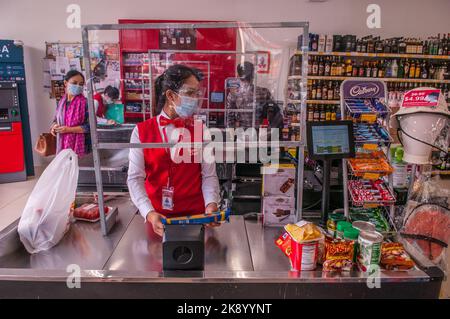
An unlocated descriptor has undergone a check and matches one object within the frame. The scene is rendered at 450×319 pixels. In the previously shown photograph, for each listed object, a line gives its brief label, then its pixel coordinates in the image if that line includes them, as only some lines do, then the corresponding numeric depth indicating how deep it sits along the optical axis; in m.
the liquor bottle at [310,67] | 5.85
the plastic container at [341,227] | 1.37
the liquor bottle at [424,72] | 5.97
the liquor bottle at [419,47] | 5.86
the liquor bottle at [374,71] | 5.98
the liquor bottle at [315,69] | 5.88
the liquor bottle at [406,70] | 5.95
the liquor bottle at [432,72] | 6.00
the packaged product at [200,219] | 1.46
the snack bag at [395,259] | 1.32
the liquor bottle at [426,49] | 5.95
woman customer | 3.54
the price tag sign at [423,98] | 2.11
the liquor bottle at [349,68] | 5.92
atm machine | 5.29
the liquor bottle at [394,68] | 5.93
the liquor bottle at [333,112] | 6.04
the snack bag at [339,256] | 1.29
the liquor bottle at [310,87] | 5.97
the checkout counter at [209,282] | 1.24
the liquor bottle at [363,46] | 5.86
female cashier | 1.65
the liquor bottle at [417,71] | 5.94
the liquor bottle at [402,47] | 5.86
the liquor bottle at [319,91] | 5.98
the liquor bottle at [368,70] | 5.98
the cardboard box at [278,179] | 1.73
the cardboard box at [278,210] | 1.76
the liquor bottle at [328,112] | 6.08
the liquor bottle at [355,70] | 5.97
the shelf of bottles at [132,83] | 5.77
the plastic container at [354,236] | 1.33
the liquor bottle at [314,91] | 5.99
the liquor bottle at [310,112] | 6.14
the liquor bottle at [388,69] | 5.98
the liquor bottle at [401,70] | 5.97
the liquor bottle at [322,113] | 6.09
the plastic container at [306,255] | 1.29
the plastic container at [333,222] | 1.45
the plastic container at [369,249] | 1.26
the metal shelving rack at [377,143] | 2.59
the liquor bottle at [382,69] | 5.99
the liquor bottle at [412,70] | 5.94
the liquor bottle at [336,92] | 5.96
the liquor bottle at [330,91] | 5.97
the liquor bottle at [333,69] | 5.88
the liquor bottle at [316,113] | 6.10
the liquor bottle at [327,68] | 5.86
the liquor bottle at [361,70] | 6.00
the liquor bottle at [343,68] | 5.90
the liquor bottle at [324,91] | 5.97
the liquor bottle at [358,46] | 5.86
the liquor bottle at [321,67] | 5.88
